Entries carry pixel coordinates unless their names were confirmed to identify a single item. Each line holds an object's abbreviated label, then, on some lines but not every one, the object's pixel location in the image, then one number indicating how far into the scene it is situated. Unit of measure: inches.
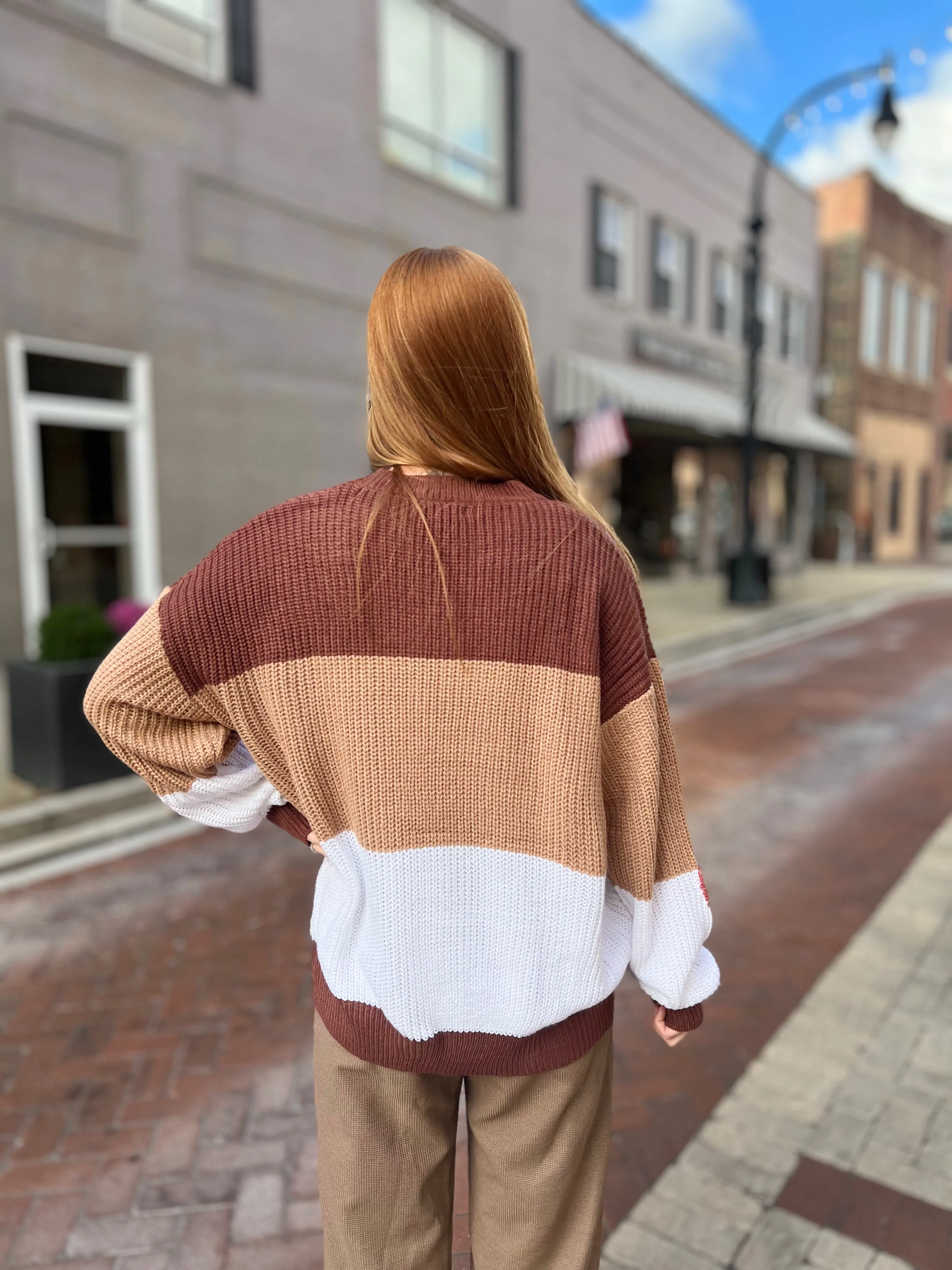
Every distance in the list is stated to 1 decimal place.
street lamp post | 498.6
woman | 45.1
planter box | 195.0
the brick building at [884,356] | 893.2
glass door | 305.7
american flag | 451.5
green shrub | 200.2
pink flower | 209.6
